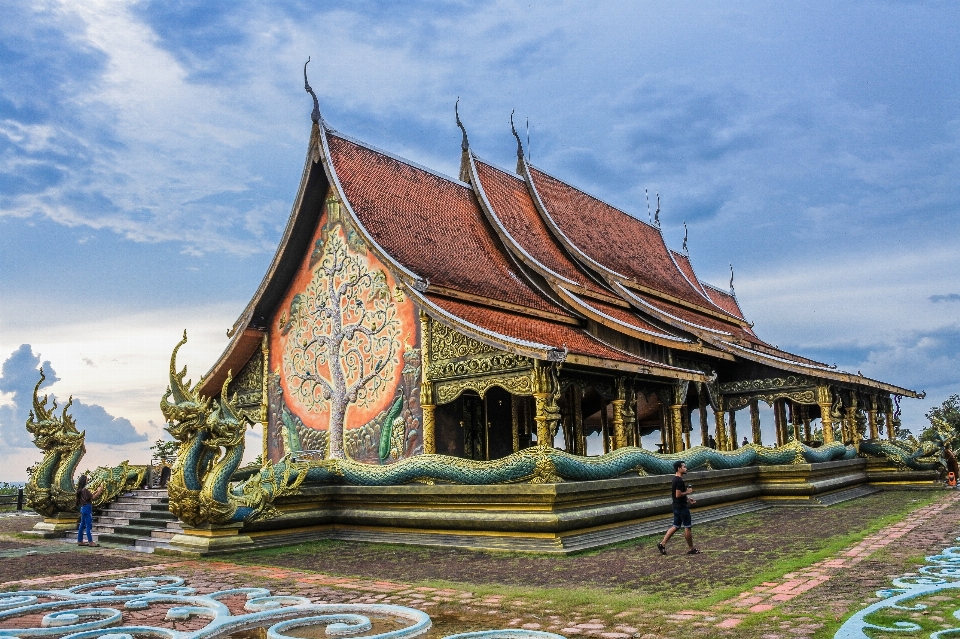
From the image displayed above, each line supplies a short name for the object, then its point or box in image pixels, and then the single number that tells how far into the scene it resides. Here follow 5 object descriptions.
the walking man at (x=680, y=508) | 8.27
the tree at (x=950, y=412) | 25.66
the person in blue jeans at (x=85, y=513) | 11.30
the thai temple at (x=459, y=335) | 11.15
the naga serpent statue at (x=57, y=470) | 12.44
